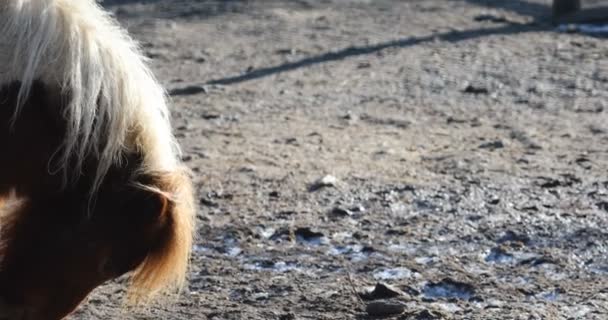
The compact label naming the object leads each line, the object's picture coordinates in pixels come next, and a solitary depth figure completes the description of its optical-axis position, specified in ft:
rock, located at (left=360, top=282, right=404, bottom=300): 28.30
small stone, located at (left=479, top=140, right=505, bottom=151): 40.70
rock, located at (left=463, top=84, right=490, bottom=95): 48.47
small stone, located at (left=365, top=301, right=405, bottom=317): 27.45
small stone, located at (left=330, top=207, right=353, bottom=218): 34.22
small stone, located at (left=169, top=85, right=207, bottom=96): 49.75
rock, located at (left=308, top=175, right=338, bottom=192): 36.68
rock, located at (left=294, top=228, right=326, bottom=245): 32.42
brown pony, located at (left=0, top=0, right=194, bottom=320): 21.31
